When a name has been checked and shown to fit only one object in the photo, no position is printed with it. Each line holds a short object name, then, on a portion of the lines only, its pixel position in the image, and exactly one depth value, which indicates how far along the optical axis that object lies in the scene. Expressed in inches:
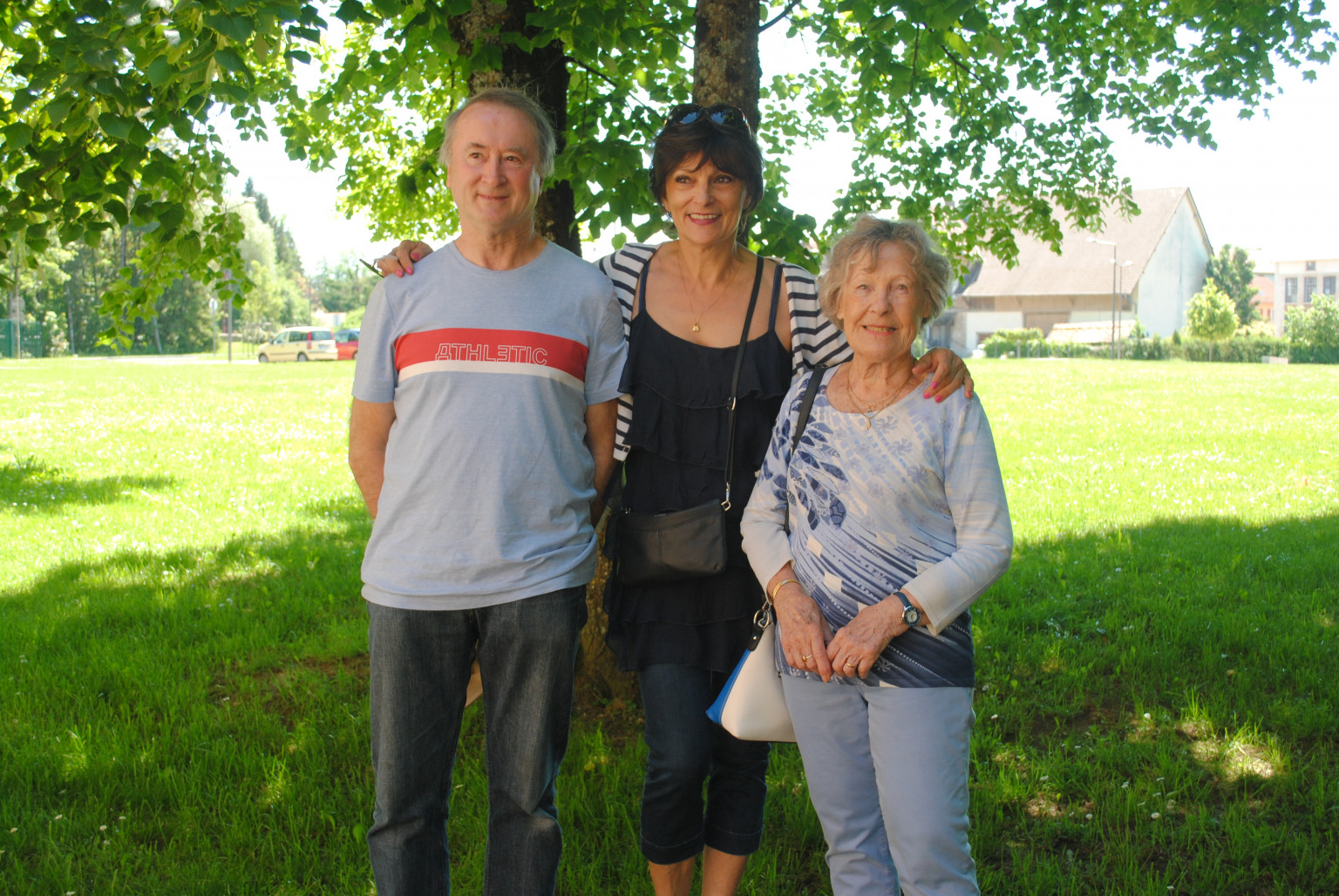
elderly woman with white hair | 90.6
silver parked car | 2151.8
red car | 2144.6
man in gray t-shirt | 95.8
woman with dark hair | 108.5
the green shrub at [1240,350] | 1993.1
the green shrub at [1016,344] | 2249.0
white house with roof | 2642.7
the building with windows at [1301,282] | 3422.7
